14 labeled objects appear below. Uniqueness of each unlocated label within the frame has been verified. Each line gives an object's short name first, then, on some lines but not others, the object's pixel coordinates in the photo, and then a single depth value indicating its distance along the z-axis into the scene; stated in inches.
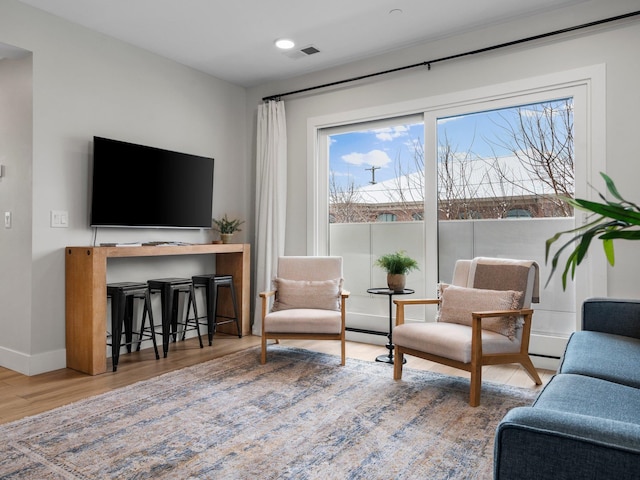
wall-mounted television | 144.0
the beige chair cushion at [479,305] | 114.7
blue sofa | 37.6
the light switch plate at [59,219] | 136.4
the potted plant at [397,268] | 146.9
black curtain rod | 125.2
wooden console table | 131.5
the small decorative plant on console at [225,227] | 182.9
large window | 135.4
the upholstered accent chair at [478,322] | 107.9
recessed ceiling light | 156.1
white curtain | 188.1
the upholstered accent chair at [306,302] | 137.8
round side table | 145.9
